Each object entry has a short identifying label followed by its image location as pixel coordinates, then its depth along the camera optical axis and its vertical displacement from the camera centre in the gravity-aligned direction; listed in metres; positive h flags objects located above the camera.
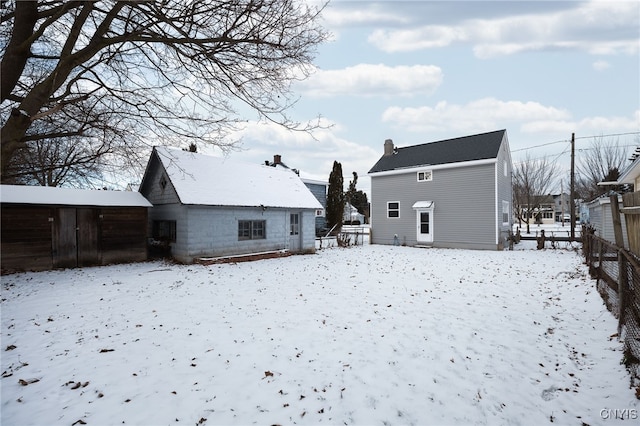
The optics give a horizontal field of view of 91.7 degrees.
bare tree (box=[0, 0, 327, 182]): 4.41 +2.93
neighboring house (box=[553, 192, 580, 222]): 69.09 +1.20
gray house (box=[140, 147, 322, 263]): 14.30 +0.50
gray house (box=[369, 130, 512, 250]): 20.14 +1.44
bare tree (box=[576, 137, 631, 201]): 27.62 +4.83
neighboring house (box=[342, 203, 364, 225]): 60.28 +0.04
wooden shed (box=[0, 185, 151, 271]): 11.49 -0.22
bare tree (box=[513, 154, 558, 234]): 36.94 +4.15
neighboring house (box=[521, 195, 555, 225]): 37.38 +0.11
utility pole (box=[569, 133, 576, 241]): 22.40 +3.01
